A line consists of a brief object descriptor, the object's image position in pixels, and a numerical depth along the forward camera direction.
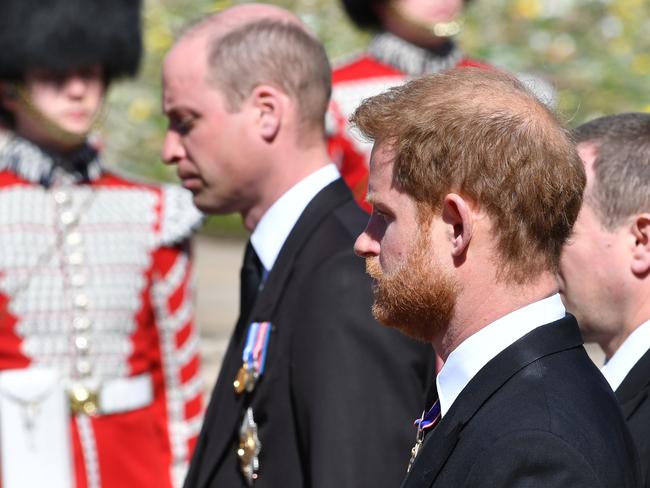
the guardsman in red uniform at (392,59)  9.62
